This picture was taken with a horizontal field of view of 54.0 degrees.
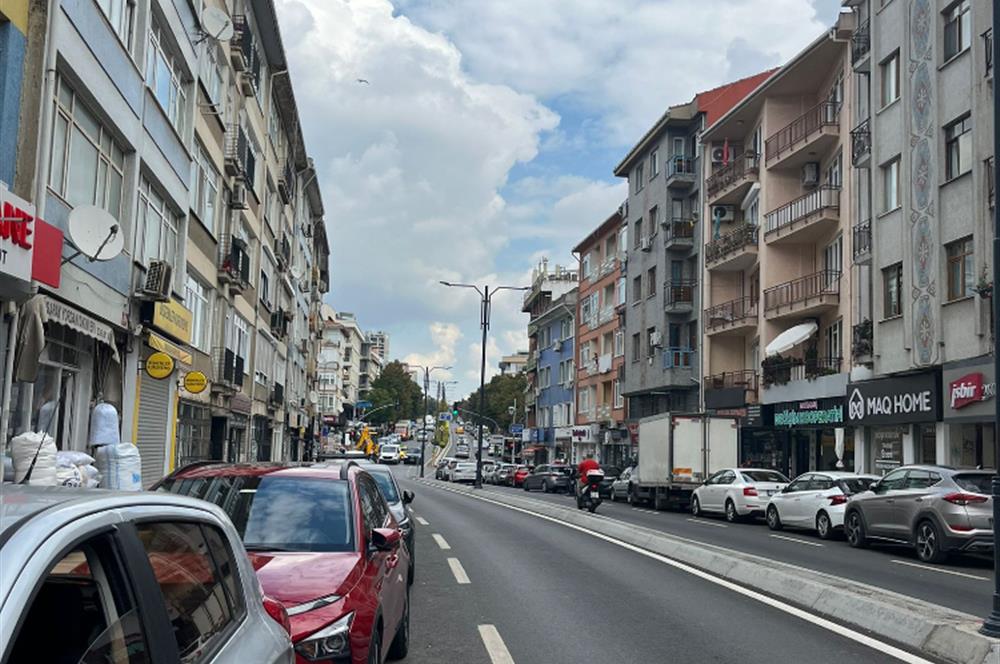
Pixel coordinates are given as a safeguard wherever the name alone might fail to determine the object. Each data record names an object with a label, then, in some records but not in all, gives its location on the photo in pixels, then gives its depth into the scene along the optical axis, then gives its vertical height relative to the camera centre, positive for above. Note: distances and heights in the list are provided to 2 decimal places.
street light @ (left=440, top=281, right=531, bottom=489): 48.53 +5.93
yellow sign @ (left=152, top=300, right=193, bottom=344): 19.16 +2.19
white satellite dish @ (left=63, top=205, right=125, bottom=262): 13.13 +2.60
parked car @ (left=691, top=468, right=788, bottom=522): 25.95 -1.31
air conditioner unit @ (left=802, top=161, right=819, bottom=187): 35.47 +9.76
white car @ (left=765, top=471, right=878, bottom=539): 21.14 -1.25
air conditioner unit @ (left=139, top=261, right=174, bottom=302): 18.11 +2.68
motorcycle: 29.39 -1.59
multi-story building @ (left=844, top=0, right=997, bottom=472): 22.91 +5.54
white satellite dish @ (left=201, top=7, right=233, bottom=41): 22.44 +9.16
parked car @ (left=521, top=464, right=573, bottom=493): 47.69 -2.05
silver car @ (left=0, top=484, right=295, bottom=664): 2.32 -0.43
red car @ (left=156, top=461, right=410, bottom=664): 5.54 -0.79
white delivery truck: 31.41 -0.29
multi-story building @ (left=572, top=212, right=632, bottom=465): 57.16 +5.68
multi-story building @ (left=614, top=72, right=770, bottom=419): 46.44 +9.15
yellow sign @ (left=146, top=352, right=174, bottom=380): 18.09 +1.09
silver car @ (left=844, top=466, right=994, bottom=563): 15.88 -1.05
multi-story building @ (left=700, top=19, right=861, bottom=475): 32.34 +6.95
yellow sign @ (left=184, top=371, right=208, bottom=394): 21.84 +0.98
